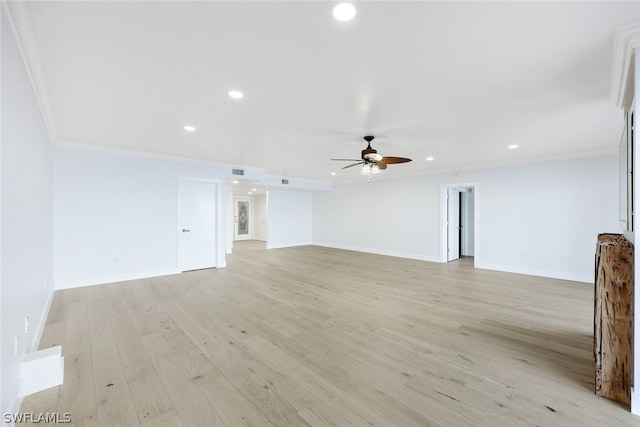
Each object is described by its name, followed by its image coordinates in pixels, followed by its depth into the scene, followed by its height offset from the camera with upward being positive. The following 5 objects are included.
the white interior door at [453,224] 7.12 -0.31
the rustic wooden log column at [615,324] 1.80 -0.78
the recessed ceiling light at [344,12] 1.50 +1.18
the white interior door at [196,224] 5.67 -0.25
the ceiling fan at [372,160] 3.84 +0.81
